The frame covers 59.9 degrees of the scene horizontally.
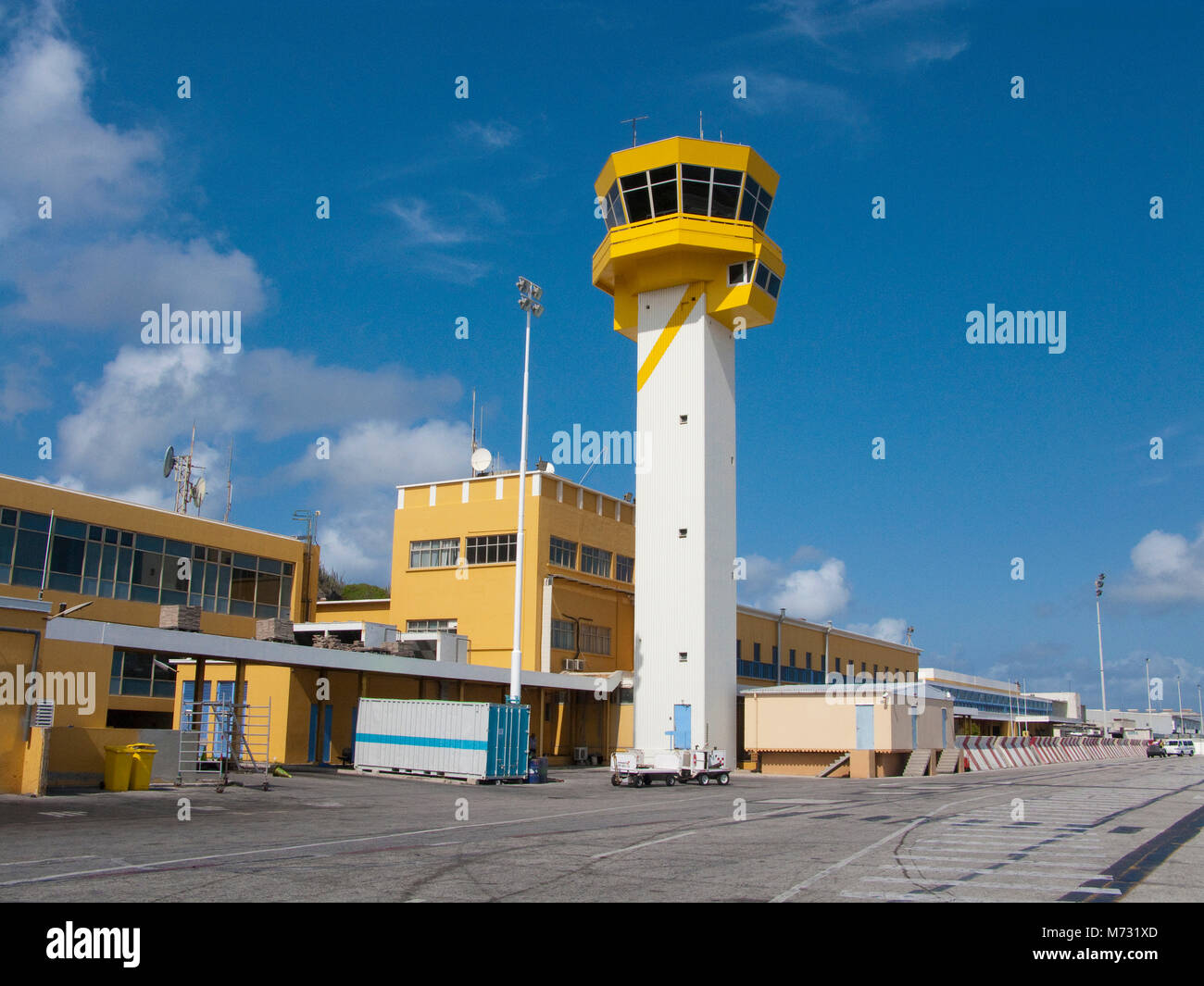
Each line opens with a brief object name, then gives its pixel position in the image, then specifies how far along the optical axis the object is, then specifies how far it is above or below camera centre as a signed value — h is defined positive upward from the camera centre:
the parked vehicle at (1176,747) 99.68 -5.21
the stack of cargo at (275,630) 34.66 +1.44
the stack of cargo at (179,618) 30.94 +1.58
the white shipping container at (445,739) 34.44 -2.05
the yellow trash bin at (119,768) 26.27 -2.40
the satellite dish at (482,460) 53.94 +11.13
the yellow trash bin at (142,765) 26.81 -2.37
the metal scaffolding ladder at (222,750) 29.47 -2.44
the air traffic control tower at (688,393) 45.59 +12.98
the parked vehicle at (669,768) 35.94 -3.01
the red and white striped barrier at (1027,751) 57.41 -3.99
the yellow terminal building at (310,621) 27.64 +2.57
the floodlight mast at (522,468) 36.78 +7.73
